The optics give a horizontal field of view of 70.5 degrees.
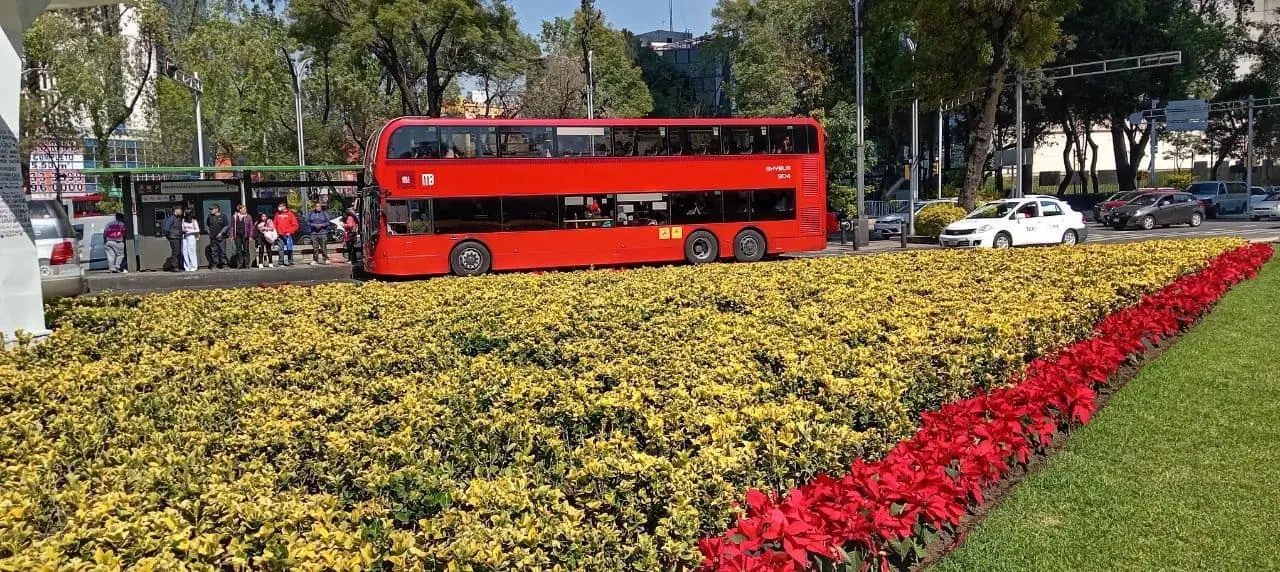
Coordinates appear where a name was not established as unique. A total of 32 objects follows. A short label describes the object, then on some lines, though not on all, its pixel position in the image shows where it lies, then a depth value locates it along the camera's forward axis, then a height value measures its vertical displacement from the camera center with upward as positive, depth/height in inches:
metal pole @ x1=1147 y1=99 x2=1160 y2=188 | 1606.8 +100.8
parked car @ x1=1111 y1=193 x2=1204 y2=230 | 1179.9 -6.0
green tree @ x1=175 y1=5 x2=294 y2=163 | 1387.8 +245.6
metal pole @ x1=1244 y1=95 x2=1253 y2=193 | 1540.8 +87.7
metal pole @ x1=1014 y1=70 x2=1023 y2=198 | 1288.1 +84.0
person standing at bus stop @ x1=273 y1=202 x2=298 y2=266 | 837.2 +5.9
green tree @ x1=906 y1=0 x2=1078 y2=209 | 921.5 +179.2
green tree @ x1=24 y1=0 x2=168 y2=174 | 1239.5 +254.0
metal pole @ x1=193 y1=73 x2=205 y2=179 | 1175.0 +131.4
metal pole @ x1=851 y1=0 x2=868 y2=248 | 1043.3 +80.4
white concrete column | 341.7 +7.8
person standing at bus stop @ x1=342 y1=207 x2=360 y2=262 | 843.4 +3.0
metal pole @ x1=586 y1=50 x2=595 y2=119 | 1196.2 +179.6
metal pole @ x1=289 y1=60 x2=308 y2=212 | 1155.9 +172.6
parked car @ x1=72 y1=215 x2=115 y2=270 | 882.8 -4.1
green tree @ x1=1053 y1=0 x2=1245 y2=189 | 1589.6 +288.4
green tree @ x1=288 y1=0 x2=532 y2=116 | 1133.7 +264.0
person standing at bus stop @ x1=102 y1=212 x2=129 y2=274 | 849.5 -2.1
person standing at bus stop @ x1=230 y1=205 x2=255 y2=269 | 800.9 +4.8
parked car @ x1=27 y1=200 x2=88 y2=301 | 481.4 -4.4
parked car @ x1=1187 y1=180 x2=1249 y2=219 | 1414.9 +6.2
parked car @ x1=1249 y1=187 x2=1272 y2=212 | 1341.4 +14.1
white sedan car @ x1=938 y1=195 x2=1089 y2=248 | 871.7 -13.5
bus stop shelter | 795.4 +40.0
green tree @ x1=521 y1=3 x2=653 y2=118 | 1600.6 +301.9
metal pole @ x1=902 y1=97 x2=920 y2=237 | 1102.5 +35.9
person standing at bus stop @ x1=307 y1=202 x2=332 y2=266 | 889.5 +0.9
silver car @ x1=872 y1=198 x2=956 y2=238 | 1190.8 -13.7
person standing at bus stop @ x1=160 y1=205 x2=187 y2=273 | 787.4 +6.2
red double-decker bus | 692.7 +26.7
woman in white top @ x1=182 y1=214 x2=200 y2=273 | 792.3 -4.0
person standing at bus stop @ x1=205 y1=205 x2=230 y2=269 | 803.4 +3.9
